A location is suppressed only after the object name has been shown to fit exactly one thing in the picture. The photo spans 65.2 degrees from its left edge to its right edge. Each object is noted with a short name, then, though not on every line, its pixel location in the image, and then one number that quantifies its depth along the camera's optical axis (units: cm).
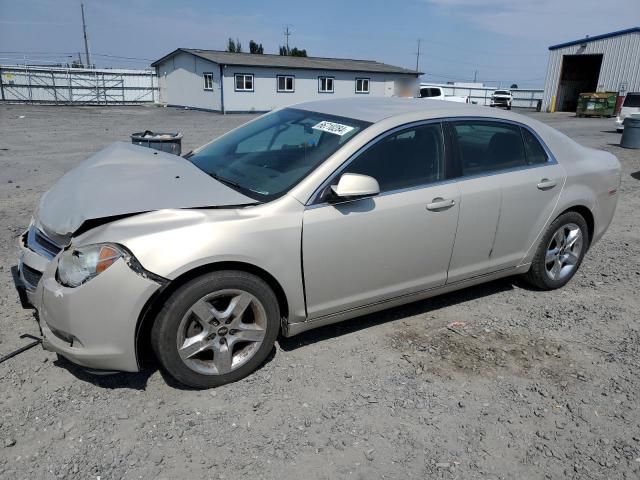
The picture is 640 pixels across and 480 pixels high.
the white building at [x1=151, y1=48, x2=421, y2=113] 3175
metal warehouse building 3278
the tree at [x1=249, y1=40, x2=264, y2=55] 7144
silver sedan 267
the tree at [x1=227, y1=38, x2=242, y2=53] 7181
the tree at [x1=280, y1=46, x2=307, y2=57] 6711
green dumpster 3088
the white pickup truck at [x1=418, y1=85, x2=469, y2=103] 2787
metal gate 3425
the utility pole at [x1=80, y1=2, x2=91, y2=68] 6825
